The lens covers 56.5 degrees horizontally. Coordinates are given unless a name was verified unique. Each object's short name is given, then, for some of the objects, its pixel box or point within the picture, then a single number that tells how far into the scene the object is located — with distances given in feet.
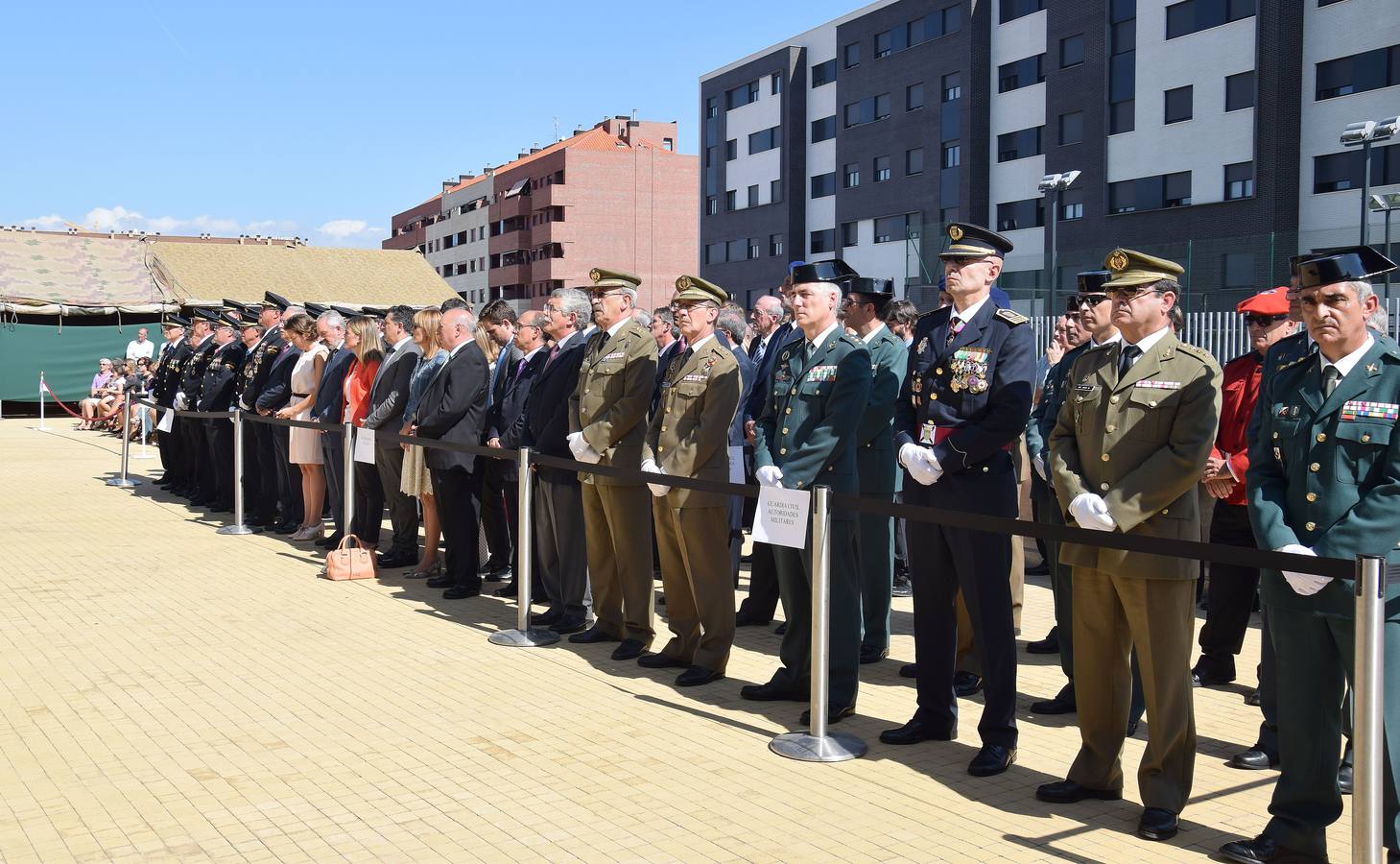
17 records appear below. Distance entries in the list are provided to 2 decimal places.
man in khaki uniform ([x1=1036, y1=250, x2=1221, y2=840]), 15.65
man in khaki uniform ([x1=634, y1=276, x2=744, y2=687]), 23.06
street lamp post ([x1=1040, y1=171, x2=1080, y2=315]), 90.61
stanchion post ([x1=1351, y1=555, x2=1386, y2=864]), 12.46
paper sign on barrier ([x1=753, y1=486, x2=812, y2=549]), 19.02
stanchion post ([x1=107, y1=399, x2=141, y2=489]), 56.44
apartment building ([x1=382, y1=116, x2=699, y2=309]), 293.84
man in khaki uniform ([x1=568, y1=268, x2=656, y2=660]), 25.41
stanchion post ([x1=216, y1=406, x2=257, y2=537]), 42.57
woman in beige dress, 40.29
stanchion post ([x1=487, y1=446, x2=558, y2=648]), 26.09
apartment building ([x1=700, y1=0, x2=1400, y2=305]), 111.86
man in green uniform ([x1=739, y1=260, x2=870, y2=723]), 20.26
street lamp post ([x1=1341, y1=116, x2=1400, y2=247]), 74.49
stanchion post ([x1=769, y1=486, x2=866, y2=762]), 18.60
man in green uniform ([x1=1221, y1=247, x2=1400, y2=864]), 13.67
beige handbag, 33.94
